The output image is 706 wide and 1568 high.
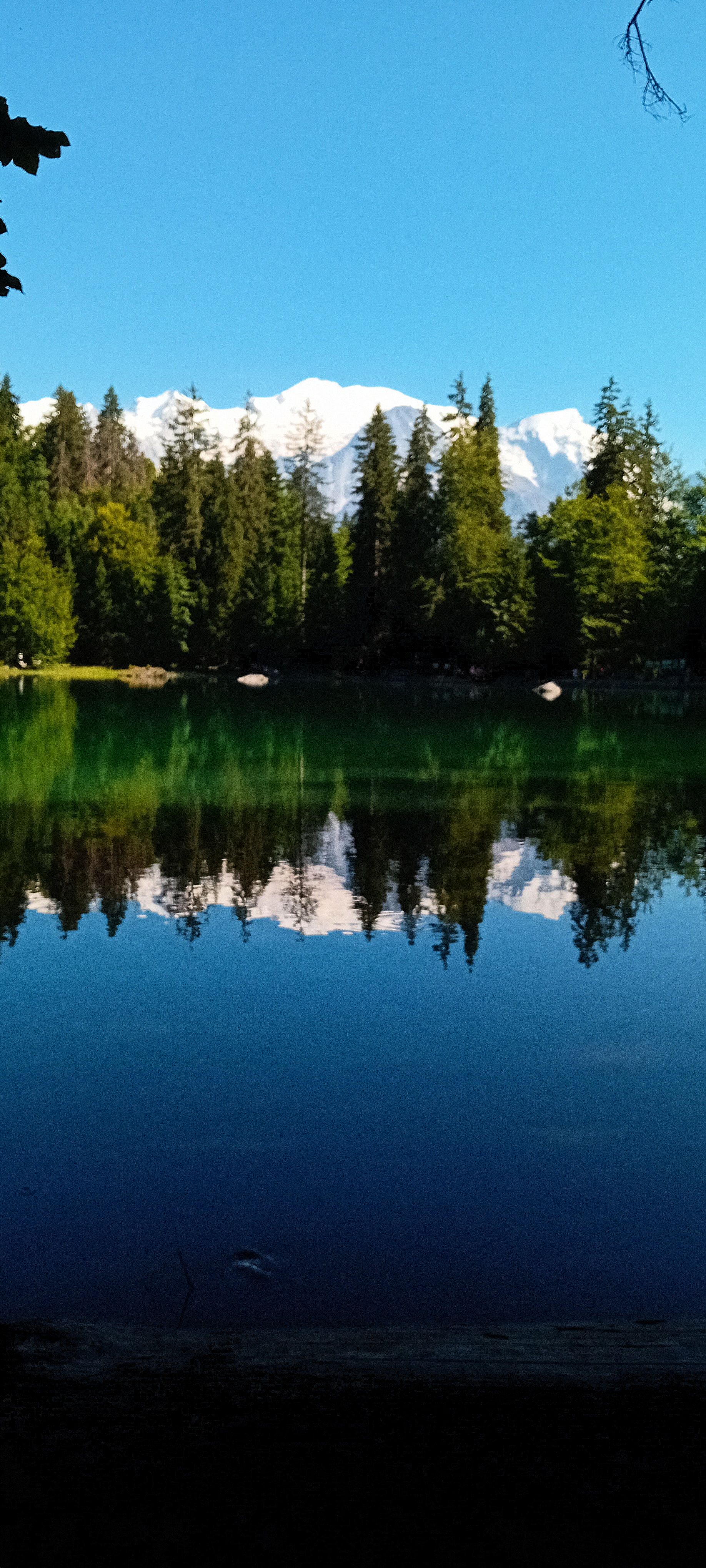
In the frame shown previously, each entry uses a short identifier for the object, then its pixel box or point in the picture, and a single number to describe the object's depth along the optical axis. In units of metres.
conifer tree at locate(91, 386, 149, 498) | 146.00
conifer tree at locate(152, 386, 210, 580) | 110.81
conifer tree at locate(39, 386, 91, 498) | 128.25
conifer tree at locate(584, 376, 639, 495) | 102.12
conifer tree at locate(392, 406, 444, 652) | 96.25
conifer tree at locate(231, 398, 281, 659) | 108.38
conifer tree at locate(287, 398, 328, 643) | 119.19
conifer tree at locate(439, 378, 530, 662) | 92.69
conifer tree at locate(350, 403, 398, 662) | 96.62
